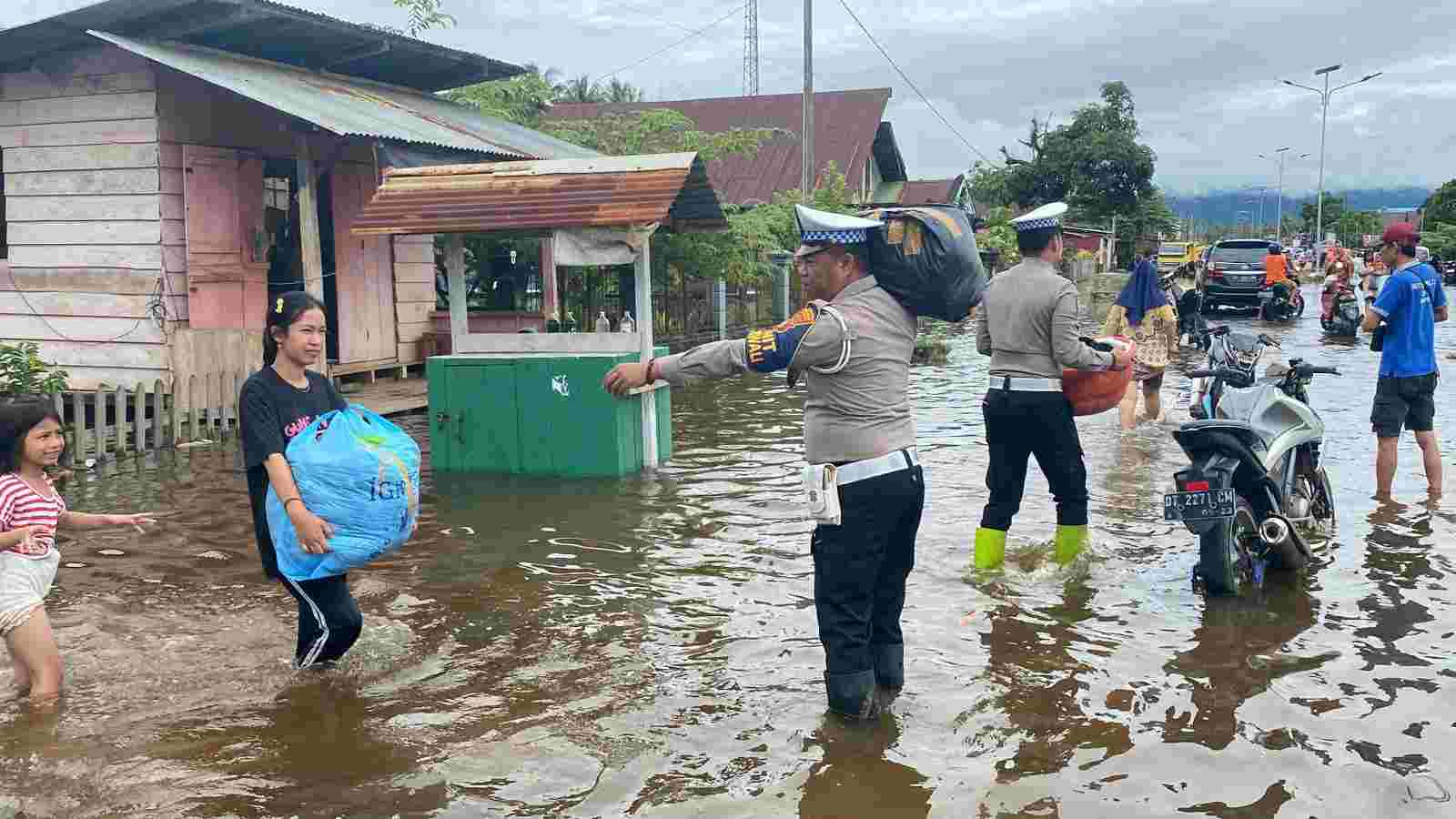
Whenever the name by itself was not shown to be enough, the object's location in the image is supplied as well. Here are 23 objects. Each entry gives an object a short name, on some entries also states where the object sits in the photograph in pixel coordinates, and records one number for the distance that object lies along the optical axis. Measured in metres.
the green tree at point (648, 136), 22.00
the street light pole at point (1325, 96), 52.02
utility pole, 23.88
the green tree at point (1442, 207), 53.72
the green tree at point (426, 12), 19.30
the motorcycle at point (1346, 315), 21.70
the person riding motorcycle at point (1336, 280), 22.45
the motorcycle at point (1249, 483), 6.07
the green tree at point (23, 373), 10.00
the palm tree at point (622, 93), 48.70
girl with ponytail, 4.50
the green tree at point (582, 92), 48.03
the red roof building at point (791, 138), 37.53
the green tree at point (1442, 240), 42.11
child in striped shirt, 4.74
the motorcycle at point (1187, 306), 19.27
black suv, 28.44
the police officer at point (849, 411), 4.45
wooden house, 12.36
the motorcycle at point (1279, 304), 26.45
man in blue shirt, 8.30
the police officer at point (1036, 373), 6.25
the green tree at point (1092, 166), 53.31
